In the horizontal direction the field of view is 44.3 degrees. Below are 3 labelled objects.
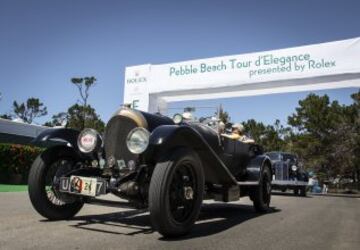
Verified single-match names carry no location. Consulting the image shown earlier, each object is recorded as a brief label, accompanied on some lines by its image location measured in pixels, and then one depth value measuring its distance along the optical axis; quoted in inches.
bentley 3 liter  182.7
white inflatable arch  490.6
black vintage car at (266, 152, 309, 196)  686.5
